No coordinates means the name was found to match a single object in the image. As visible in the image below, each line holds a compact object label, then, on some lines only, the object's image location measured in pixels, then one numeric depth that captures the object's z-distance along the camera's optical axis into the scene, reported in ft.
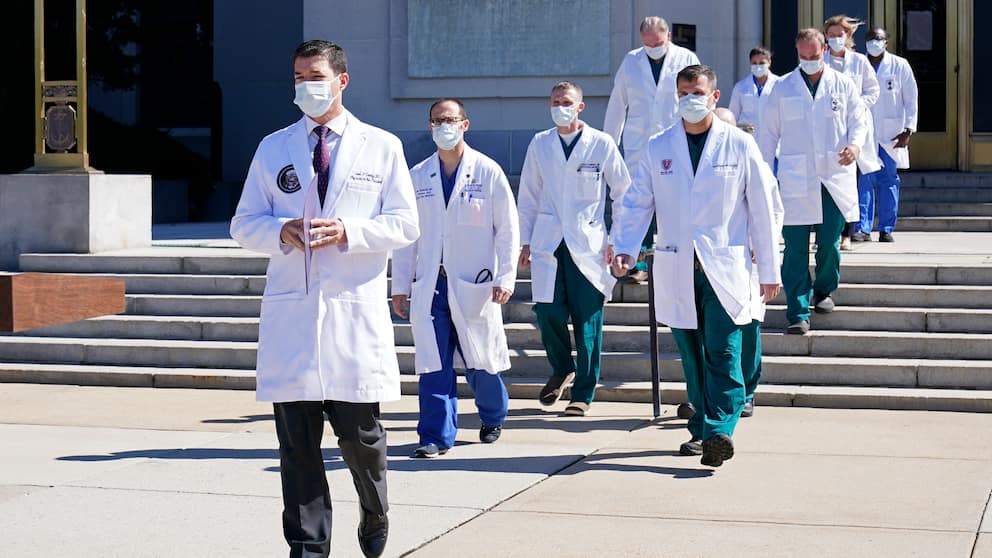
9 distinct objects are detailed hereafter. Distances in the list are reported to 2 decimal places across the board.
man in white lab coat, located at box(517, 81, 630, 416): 31.48
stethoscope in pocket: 28.12
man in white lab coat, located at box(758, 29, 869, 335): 34.78
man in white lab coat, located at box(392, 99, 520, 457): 27.91
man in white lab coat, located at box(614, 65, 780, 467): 25.75
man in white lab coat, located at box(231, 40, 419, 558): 18.16
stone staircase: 32.94
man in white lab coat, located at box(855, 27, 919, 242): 45.78
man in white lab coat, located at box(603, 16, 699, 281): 37.01
